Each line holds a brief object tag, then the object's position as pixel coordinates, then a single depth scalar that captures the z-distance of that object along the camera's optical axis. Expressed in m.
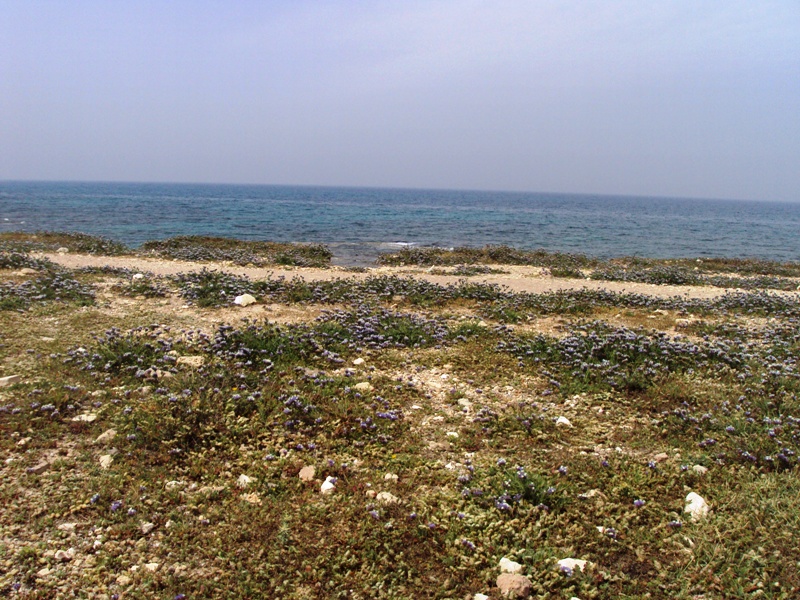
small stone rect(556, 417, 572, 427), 6.91
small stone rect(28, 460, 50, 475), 5.26
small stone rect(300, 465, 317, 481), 5.56
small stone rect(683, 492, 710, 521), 5.04
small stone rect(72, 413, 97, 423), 6.35
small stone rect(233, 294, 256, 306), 13.23
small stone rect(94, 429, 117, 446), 5.93
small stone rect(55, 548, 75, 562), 4.21
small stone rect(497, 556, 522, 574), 4.36
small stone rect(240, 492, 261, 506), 5.13
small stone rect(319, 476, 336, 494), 5.31
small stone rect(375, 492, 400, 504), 5.18
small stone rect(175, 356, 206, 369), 8.30
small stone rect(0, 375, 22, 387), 7.13
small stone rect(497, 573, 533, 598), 4.12
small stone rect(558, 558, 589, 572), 4.36
